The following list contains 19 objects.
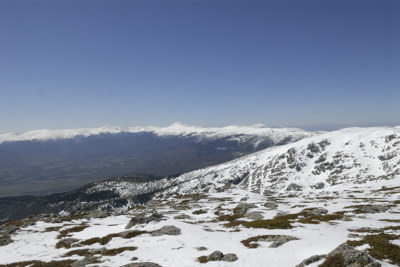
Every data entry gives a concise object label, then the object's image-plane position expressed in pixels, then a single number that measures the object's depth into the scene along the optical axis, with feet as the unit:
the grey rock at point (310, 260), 60.80
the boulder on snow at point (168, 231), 107.55
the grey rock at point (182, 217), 156.78
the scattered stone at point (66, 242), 111.13
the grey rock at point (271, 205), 183.52
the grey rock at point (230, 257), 71.82
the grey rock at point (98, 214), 183.86
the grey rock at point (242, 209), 165.76
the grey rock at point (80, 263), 79.07
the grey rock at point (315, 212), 141.51
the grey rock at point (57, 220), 180.32
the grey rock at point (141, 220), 129.22
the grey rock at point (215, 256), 73.26
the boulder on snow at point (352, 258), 53.93
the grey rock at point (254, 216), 140.00
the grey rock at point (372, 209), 138.70
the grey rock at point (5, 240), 126.76
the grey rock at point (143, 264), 72.08
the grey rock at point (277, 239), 80.44
